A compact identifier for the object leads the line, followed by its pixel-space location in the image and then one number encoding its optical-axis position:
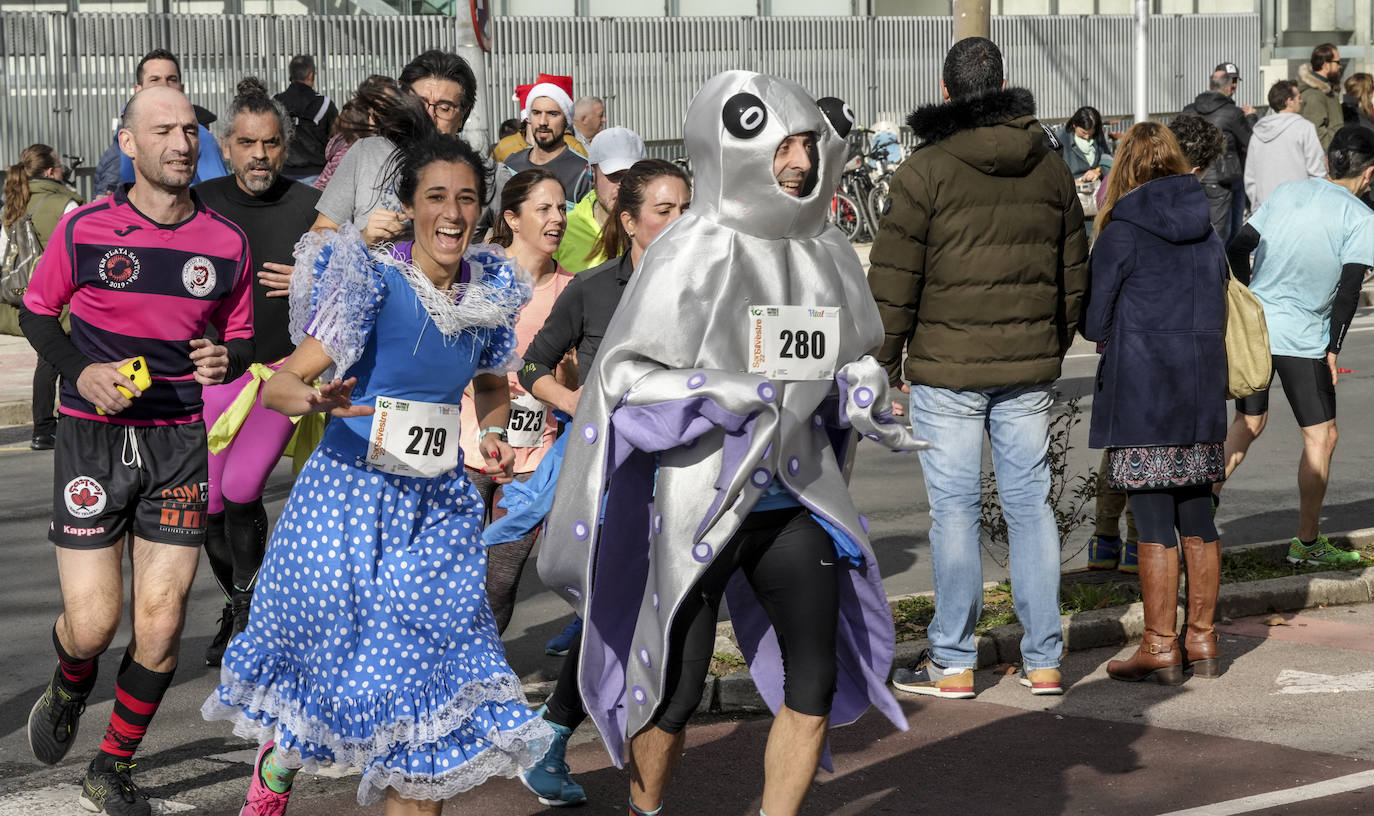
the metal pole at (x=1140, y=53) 23.61
